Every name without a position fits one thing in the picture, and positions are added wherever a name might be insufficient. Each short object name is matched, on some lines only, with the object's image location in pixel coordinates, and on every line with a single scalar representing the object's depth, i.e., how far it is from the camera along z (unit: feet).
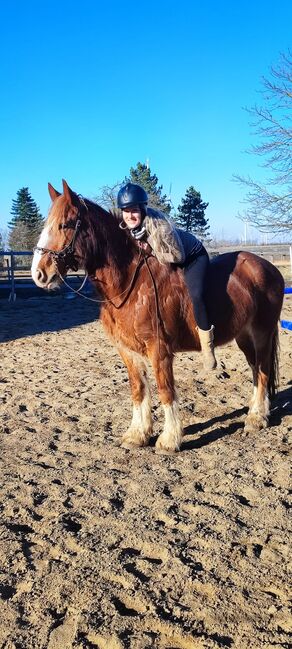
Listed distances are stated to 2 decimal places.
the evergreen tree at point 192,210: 146.72
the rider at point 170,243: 13.05
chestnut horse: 12.81
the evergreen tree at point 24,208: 174.91
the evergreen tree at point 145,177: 125.36
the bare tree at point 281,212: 40.52
